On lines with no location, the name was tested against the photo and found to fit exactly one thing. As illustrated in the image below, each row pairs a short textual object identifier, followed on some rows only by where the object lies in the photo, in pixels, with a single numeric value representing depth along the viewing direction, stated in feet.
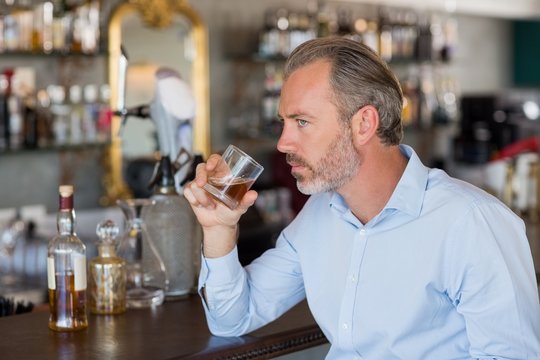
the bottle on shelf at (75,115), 18.49
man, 6.35
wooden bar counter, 6.55
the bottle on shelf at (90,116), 18.70
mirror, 19.26
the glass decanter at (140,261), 7.93
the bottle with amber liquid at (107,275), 7.55
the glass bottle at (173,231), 8.16
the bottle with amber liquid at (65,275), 7.03
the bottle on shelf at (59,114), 18.22
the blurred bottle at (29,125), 17.62
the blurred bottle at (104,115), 18.86
